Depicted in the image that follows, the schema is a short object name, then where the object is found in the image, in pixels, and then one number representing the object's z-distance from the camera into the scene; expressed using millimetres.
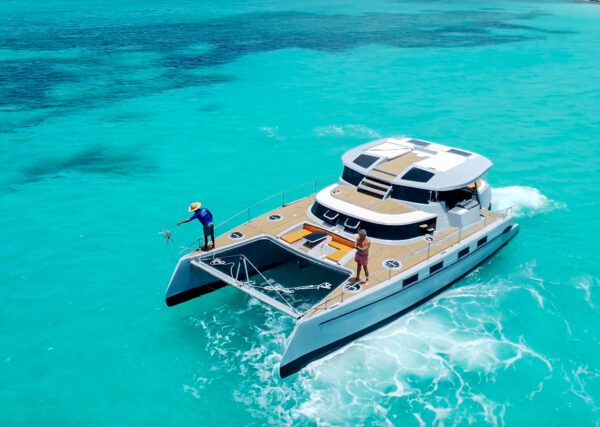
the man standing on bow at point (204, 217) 21062
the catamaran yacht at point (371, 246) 19438
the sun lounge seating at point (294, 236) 21953
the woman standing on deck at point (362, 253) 18734
